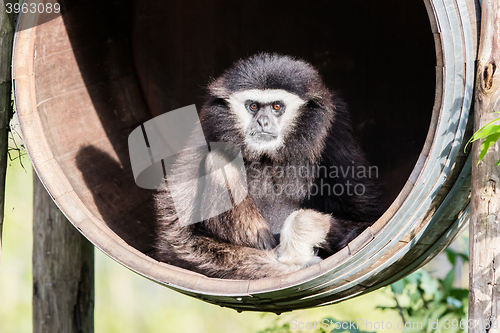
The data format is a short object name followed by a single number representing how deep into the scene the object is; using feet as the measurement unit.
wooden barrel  13.65
